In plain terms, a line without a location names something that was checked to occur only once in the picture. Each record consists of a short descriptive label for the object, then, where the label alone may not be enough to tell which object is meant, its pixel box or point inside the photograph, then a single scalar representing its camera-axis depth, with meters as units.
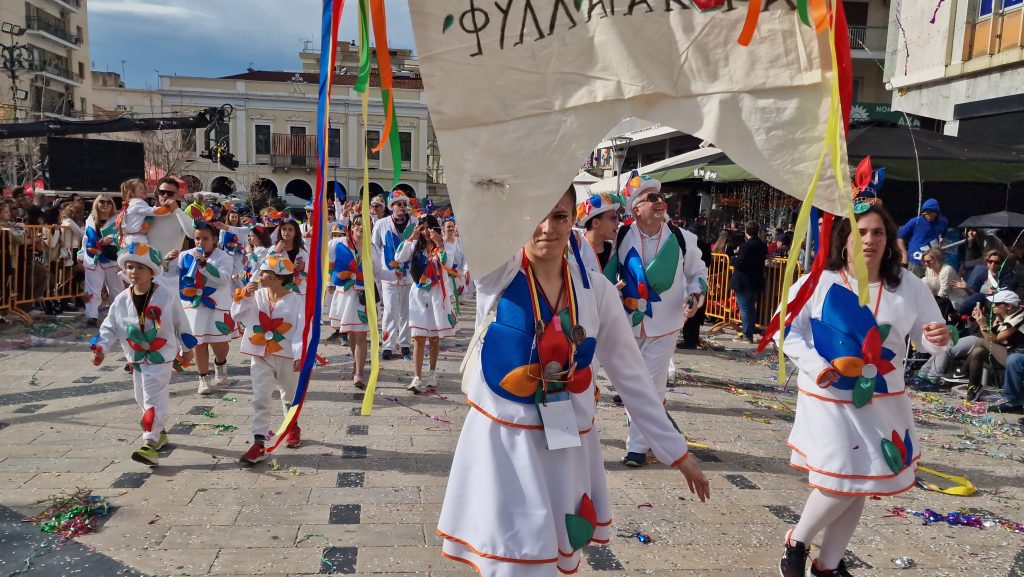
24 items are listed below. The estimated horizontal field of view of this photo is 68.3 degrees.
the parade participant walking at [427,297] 7.78
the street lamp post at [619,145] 15.17
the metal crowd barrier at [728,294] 11.43
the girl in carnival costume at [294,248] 6.53
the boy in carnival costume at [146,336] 5.30
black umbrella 10.20
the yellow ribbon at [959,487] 5.11
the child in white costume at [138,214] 7.82
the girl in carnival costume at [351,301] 7.79
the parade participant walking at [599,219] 5.78
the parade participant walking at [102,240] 9.84
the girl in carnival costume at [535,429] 2.47
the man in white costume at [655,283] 5.77
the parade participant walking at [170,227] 7.83
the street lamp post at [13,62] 22.36
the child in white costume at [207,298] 7.52
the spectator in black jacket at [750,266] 11.34
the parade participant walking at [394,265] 9.09
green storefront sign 13.26
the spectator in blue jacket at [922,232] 9.99
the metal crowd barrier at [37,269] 11.32
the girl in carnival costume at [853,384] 3.35
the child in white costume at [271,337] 5.48
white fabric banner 1.88
